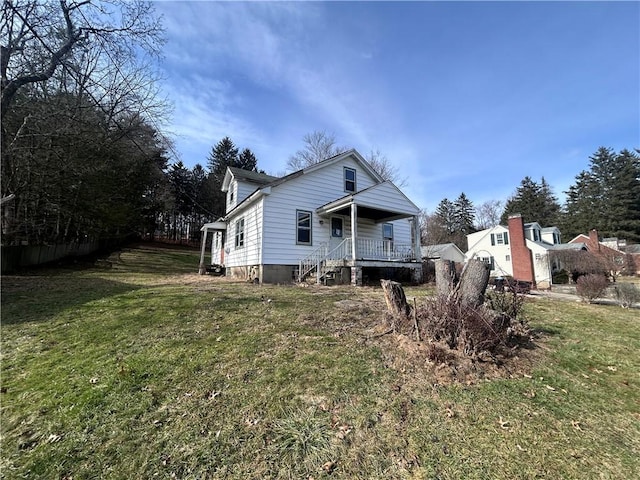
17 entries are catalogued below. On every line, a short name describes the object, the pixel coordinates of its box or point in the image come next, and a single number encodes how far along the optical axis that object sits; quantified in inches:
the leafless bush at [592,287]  389.1
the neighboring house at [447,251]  1274.6
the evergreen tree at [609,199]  1625.2
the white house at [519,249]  930.1
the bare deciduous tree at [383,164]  1334.9
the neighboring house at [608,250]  1097.3
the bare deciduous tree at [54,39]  370.9
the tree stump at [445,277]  186.1
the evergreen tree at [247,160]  1711.4
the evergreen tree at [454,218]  2222.3
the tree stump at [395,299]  190.5
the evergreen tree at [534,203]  2027.6
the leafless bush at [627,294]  371.8
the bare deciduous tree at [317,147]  1320.1
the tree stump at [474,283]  179.0
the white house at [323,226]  487.5
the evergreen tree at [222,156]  1673.2
